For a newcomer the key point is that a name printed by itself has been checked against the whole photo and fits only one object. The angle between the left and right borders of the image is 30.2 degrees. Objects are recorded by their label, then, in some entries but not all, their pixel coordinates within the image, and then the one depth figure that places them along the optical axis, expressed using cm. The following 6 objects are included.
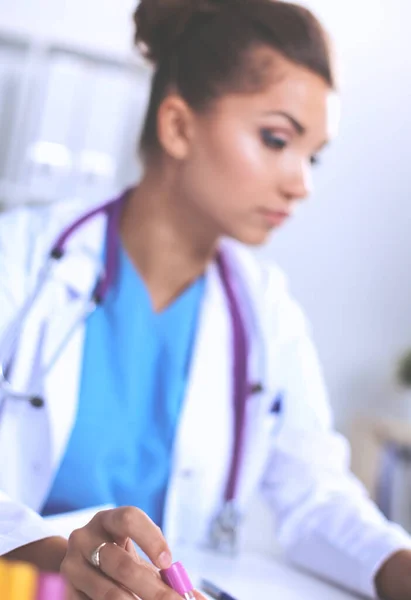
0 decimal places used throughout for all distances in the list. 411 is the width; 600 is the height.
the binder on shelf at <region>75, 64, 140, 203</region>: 143
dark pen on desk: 55
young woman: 75
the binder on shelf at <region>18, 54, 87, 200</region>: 142
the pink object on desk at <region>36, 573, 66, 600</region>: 41
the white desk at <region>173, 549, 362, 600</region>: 65
